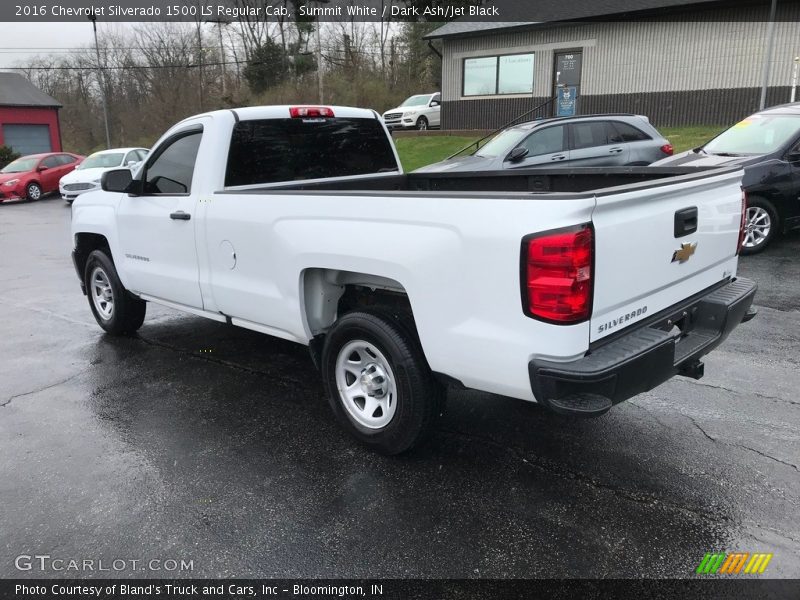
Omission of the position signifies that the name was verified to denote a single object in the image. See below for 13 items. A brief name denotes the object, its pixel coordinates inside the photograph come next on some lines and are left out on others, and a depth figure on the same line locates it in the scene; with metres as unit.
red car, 21.41
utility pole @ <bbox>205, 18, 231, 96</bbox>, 44.65
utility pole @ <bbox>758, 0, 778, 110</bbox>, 17.03
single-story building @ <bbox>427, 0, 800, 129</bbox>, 19.20
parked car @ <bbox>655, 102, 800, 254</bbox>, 8.30
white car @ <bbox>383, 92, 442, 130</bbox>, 26.77
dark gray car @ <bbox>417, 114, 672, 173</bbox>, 10.87
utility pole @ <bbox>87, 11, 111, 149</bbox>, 37.44
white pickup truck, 2.81
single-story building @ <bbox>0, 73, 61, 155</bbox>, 37.88
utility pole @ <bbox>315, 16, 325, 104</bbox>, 33.12
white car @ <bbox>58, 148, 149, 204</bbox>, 19.72
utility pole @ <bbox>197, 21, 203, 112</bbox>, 45.62
